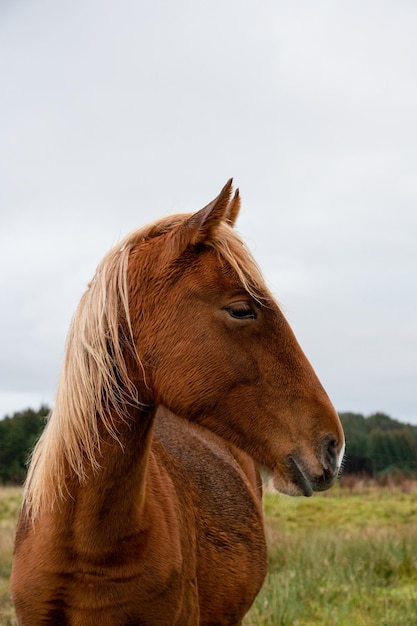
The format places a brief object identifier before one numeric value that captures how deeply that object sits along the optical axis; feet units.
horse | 10.20
